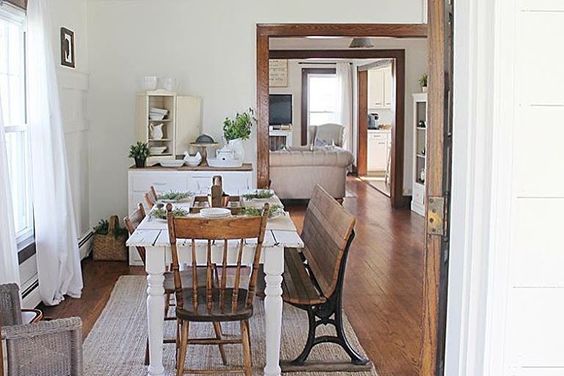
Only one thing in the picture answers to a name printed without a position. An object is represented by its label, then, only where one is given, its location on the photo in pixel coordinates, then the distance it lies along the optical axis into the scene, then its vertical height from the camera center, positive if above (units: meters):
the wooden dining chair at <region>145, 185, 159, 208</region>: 4.37 -0.46
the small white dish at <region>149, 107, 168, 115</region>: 6.44 +0.16
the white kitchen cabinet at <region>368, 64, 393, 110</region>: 14.31 +0.80
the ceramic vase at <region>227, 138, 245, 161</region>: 6.36 -0.18
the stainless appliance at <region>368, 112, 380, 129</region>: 14.17 +0.13
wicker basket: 6.18 -1.08
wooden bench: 3.43 -0.82
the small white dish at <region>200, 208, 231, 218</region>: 3.50 -0.44
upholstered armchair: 13.82 -0.13
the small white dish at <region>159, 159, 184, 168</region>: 6.23 -0.32
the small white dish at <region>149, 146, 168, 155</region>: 6.42 -0.21
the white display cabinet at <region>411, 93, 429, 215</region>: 8.98 -0.31
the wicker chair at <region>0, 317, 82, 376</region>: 2.40 -0.78
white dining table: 3.17 -0.72
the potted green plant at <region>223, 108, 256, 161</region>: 6.34 -0.05
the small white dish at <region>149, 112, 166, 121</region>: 6.44 +0.11
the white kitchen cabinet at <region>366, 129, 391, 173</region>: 14.01 -0.46
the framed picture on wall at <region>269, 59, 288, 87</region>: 14.11 +1.14
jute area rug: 3.65 -1.25
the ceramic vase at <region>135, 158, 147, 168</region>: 6.16 -0.30
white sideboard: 6.05 -0.46
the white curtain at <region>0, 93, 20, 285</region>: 3.51 -0.51
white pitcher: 6.46 -0.04
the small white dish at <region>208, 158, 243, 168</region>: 6.25 -0.32
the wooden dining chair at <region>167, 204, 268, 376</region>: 2.99 -0.66
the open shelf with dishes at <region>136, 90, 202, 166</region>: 6.35 +0.06
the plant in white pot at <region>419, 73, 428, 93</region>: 9.07 +0.58
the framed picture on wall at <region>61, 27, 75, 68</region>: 5.62 +0.67
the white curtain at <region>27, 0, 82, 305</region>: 4.50 -0.28
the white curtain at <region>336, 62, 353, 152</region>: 14.19 +0.59
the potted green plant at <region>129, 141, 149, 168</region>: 6.15 -0.23
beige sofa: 9.66 -0.61
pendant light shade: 9.30 +1.14
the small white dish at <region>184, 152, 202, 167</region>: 6.22 -0.30
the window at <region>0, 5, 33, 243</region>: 4.54 +0.06
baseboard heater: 4.51 -1.04
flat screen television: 13.98 +0.38
